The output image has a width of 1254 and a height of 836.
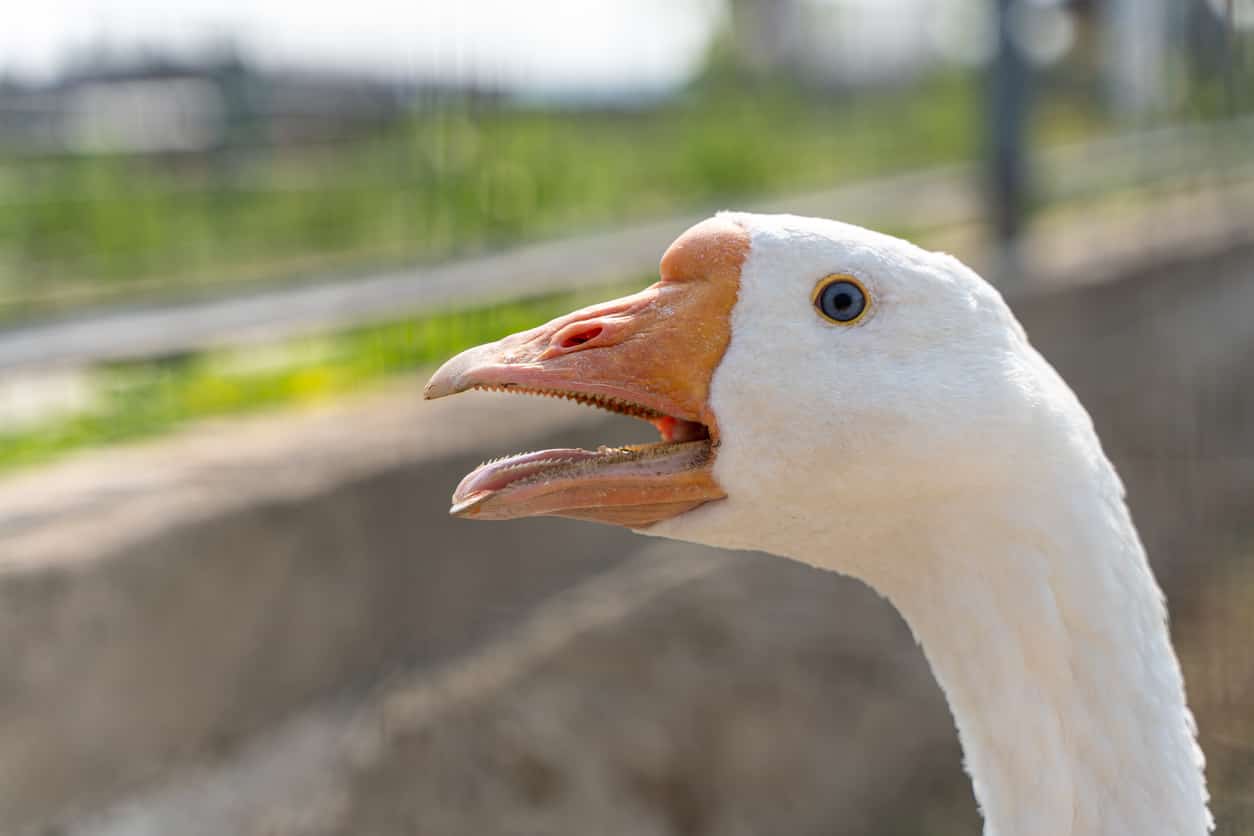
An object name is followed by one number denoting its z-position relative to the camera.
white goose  0.63
